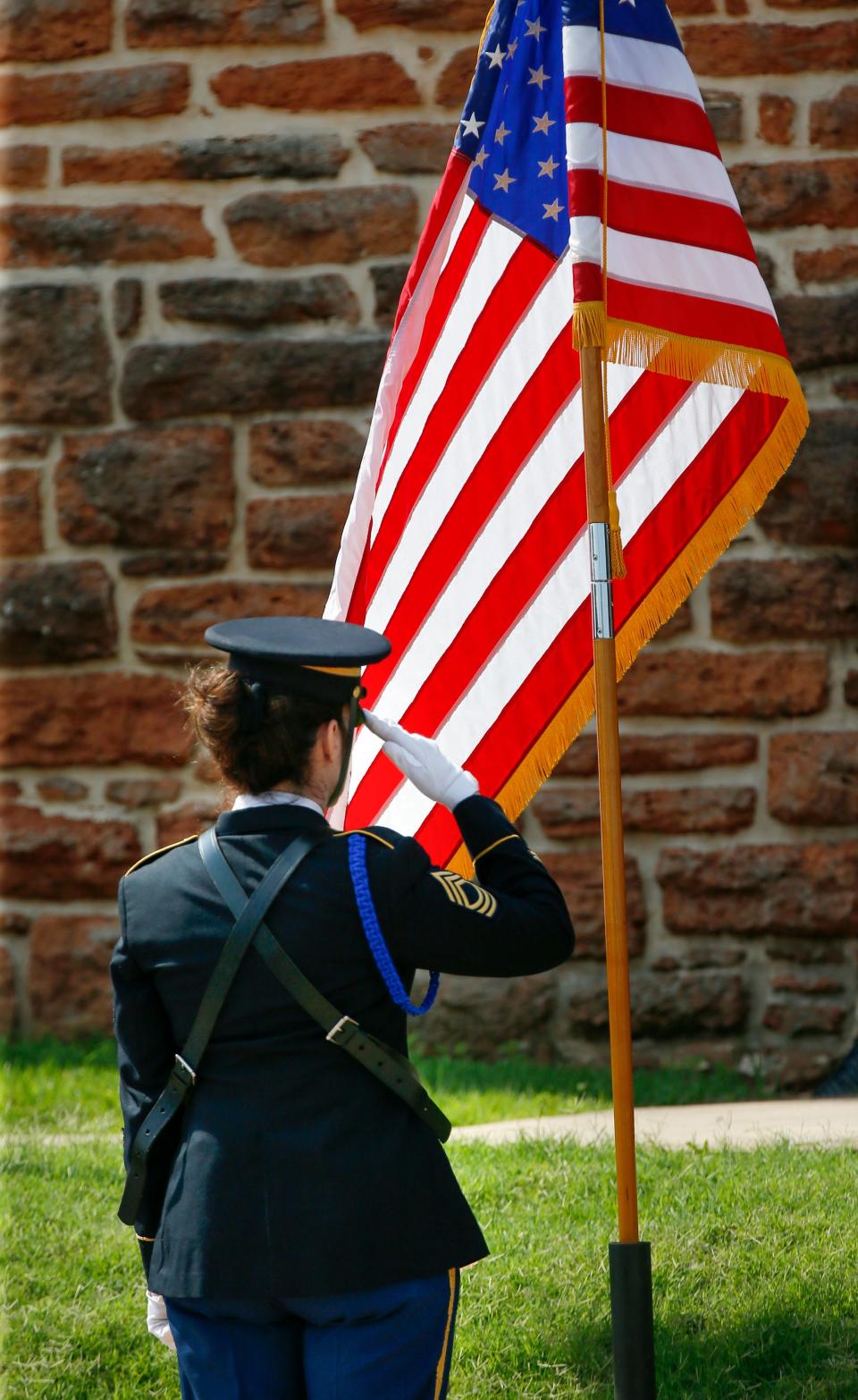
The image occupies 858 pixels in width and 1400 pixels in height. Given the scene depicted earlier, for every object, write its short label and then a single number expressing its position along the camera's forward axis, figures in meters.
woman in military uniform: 12.62
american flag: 13.70
